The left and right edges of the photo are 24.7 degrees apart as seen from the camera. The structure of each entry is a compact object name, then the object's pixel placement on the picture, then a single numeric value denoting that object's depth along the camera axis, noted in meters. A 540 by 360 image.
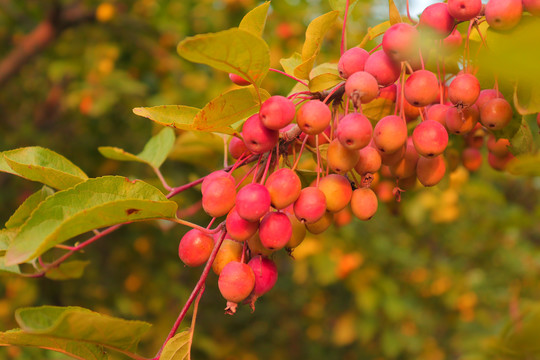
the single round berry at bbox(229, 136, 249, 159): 0.66
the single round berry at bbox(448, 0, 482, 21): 0.61
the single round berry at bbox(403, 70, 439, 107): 0.61
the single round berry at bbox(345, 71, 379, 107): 0.60
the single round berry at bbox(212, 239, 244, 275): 0.63
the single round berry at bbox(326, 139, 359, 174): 0.62
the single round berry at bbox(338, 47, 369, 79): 0.62
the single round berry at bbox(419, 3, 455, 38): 0.62
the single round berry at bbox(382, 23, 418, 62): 0.60
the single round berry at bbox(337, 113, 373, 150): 0.60
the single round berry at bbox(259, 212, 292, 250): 0.60
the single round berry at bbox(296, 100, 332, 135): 0.61
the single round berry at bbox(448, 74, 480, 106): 0.61
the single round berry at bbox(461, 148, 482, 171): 0.76
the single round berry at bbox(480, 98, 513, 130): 0.63
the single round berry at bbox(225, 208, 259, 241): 0.61
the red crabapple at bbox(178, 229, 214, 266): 0.62
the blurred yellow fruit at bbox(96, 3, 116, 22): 1.64
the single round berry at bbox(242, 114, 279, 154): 0.61
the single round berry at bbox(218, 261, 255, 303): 0.61
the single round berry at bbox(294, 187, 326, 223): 0.61
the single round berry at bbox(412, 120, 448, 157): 0.62
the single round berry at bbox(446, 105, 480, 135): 0.63
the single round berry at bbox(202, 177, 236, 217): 0.61
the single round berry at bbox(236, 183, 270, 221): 0.60
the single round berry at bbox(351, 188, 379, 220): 0.63
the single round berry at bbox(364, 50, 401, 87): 0.61
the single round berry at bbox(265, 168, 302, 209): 0.61
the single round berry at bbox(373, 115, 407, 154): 0.62
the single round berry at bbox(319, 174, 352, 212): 0.62
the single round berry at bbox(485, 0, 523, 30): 0.60
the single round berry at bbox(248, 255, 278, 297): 0.62
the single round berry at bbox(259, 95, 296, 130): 0.60
